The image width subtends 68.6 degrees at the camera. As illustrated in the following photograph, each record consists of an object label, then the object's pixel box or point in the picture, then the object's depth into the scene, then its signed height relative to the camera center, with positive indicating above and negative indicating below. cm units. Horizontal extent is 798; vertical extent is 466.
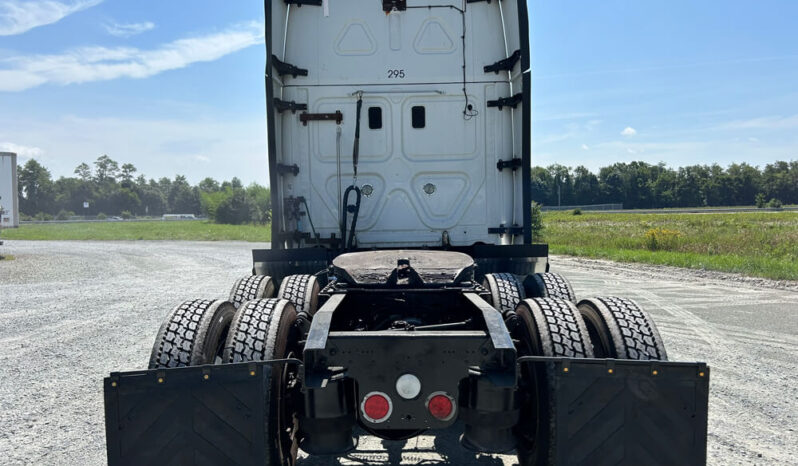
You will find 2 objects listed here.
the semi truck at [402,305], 283 -61
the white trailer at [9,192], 2725 +108
